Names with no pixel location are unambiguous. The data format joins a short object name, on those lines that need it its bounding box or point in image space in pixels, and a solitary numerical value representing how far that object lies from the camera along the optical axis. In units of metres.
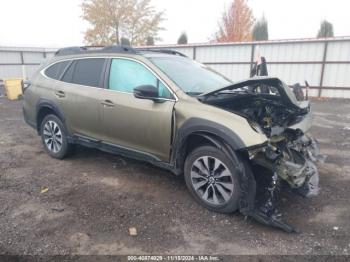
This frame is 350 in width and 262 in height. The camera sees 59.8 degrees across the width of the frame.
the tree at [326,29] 17.65
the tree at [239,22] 21.97
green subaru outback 3.22
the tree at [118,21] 22.58
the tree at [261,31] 18.97
